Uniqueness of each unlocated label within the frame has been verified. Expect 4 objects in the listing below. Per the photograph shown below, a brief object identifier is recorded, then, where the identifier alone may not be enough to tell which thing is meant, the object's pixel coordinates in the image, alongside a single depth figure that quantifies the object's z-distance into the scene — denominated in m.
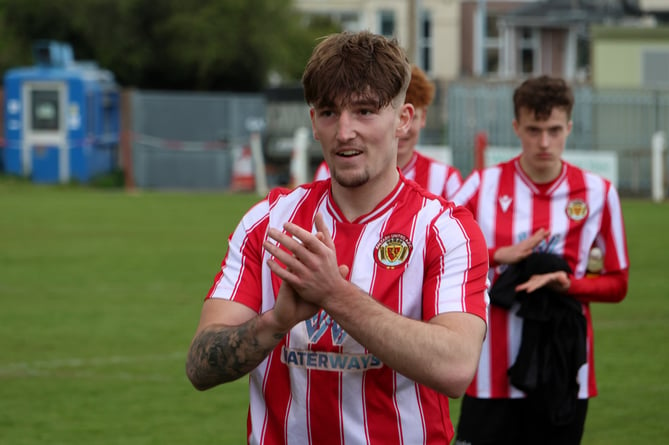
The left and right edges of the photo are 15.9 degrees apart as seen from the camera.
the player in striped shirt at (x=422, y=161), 12.64
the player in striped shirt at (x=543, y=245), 11.24
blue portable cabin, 64.29
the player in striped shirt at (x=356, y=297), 6.05
